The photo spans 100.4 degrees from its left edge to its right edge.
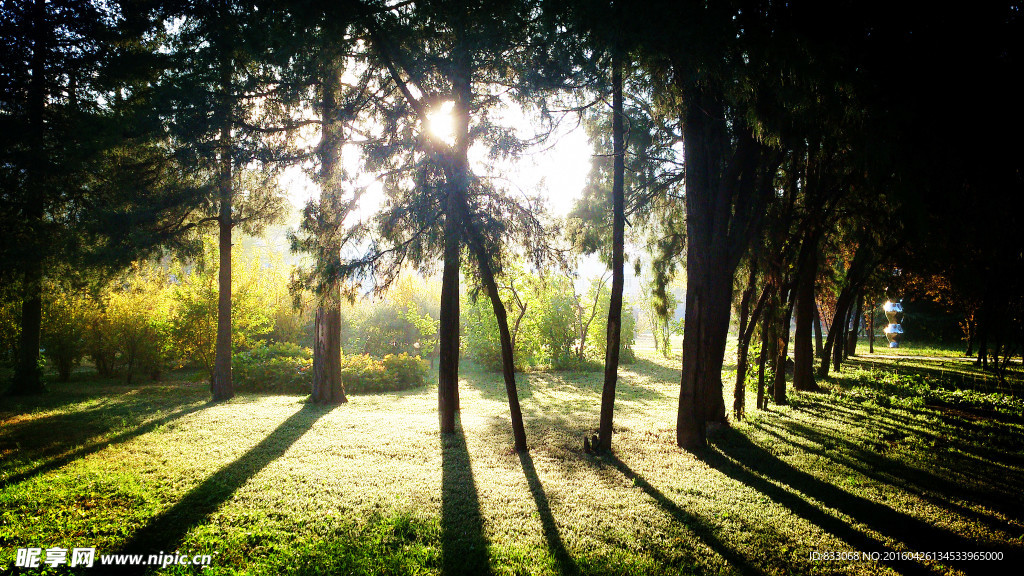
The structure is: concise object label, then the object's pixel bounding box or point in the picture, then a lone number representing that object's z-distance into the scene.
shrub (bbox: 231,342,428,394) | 13.30
